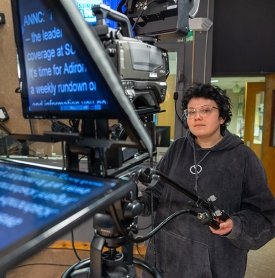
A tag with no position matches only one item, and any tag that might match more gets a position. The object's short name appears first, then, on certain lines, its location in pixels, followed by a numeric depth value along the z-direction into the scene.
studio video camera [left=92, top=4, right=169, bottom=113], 0.63
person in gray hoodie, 1.10
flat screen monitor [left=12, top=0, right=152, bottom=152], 0.45
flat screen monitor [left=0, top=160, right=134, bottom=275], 0.29
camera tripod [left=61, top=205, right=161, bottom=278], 0.58
